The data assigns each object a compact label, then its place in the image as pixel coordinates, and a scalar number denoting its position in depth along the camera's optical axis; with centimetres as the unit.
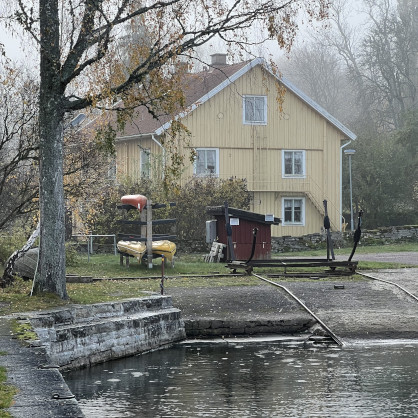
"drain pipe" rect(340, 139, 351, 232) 4568
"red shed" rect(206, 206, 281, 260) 2986
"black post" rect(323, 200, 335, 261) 2328
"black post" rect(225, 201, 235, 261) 2428
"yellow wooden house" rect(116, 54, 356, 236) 4238
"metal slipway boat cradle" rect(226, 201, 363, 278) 2333
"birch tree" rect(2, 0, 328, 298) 1669
